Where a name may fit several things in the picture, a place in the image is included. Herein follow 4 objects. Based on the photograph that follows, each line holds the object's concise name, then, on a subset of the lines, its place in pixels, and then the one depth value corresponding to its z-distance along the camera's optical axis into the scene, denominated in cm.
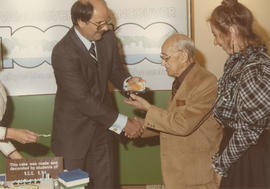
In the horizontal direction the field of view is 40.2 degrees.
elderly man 240
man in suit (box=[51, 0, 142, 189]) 270
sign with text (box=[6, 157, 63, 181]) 194
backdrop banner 389
